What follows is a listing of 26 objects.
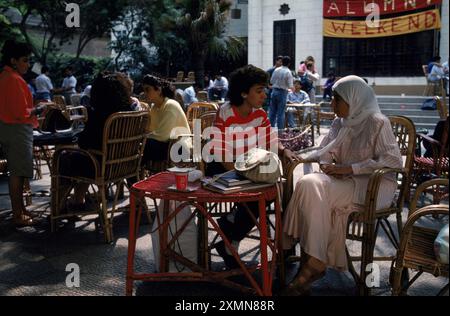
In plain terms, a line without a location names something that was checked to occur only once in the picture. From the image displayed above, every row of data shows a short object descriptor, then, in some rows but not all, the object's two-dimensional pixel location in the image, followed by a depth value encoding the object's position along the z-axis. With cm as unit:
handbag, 254
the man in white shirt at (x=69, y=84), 1552
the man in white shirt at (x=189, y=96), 1127
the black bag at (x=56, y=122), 443
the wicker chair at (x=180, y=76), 1764
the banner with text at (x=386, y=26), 1449
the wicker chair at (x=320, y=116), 1014
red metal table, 245
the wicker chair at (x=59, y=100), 835
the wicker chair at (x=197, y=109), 608
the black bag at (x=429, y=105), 1258
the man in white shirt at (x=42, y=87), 1324
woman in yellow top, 462
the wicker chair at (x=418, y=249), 220
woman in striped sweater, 310
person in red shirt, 408
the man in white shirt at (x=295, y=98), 1048
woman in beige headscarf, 272
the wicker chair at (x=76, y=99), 1301
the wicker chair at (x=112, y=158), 376
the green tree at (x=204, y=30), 1800
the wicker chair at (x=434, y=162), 437
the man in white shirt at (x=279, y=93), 1006
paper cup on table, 249
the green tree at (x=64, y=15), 1659
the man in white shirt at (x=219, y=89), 1628
